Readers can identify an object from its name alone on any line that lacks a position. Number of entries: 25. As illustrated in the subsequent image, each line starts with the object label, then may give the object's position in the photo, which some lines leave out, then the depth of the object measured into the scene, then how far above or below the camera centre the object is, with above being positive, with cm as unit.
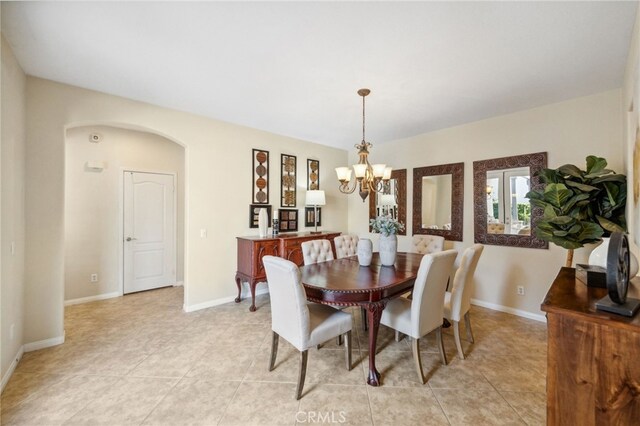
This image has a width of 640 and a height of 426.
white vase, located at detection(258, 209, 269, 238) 389 -15
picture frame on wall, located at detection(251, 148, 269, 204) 412 +56
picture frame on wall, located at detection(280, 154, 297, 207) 443 +54
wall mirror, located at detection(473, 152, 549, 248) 327 +15
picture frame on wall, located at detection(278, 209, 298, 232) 444 -13
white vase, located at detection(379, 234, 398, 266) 275 -39
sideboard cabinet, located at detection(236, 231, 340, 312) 359 -58
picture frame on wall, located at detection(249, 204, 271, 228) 410 -3
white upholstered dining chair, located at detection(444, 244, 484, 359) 238 -72
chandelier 273 +41
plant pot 167 -29
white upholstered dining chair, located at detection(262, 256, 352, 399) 187 -85
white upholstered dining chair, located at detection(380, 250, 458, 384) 202 -79
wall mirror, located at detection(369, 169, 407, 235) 452 +24
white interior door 420 -32
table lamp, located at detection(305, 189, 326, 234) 439 +23
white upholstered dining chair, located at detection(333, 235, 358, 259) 352 -46
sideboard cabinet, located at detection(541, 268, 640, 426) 87 -54
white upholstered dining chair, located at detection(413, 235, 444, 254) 364 -45
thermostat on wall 384 +69
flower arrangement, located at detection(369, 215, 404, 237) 273 -15
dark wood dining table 197 -57
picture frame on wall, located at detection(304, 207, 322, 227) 478 -8
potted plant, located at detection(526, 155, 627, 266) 231 +6
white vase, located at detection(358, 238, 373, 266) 270 -41
